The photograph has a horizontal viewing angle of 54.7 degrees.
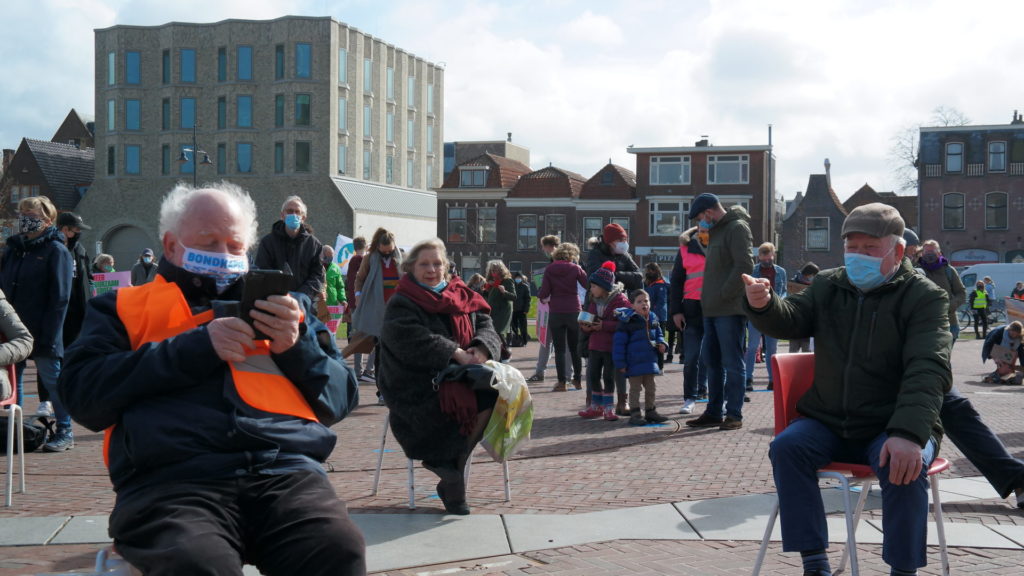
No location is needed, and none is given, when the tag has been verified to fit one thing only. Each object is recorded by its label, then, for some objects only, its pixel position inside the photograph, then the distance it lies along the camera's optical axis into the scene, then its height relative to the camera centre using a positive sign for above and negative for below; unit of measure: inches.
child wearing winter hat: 356.5 -23.3
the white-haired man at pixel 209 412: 108.9 -17.4
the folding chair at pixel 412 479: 216.2 -48.2
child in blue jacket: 343.9 -30.3
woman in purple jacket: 441.4 -11.7
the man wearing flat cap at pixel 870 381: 142.9 -17.7
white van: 1451.8 -10.8
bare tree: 2089.1 +180.5
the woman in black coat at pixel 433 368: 211.0 -22.7
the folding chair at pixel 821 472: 146.6 -31.0
